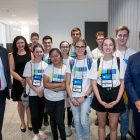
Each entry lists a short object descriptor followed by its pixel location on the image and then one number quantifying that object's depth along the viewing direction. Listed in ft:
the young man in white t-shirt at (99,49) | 8.14
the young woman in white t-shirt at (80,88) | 6.08
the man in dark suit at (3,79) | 5.60
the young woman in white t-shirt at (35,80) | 6.94
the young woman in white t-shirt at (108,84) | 5.60
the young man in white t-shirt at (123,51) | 6.56
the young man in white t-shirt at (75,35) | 8.09
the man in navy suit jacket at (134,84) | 4.98
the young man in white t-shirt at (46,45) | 7.95
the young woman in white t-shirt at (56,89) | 6.39
